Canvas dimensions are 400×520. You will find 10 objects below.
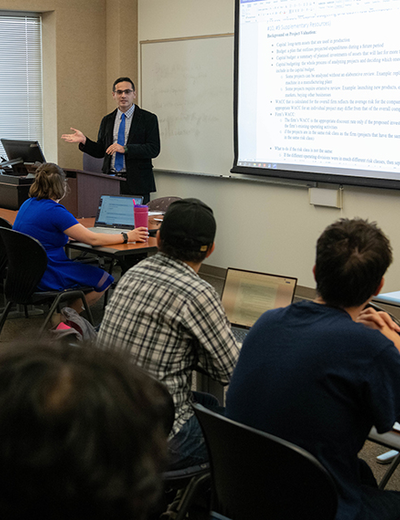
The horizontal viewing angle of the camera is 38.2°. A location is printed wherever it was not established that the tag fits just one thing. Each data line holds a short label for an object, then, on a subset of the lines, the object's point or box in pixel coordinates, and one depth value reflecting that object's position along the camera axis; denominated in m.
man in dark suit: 5.18
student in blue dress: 3.43
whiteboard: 5.32
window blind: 6.18
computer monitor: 4.79
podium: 4.73
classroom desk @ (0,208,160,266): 3.39
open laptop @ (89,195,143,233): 3.86
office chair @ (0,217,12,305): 3.86
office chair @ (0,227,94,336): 3.22
